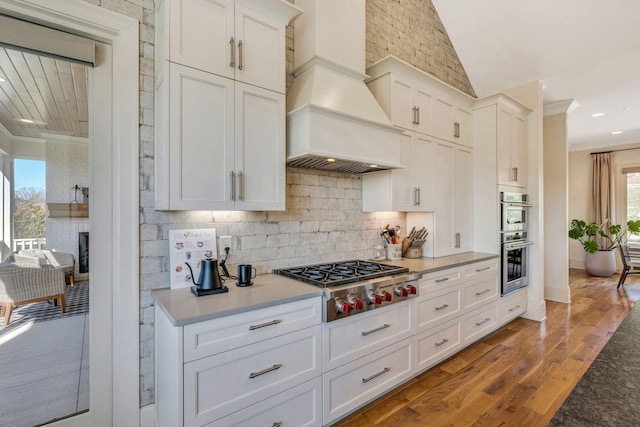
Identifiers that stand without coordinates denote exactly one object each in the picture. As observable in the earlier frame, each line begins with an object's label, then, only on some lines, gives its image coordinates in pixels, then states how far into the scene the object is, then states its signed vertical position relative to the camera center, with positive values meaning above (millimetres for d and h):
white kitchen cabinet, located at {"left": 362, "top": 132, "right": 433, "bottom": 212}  2854 +287
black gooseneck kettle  1817 -373
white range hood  2170 +840
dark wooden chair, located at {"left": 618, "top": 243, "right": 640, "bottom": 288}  5359 -842
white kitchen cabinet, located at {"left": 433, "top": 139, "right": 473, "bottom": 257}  3270 +160
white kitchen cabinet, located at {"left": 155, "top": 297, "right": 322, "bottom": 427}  1446 -797
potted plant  6480 -612
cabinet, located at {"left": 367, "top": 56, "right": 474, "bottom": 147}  2805 +1125
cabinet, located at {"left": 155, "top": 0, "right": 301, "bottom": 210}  1732 +668
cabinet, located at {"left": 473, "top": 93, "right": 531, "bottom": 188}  3588 +933
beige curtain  6938 +545
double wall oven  3572 -337
